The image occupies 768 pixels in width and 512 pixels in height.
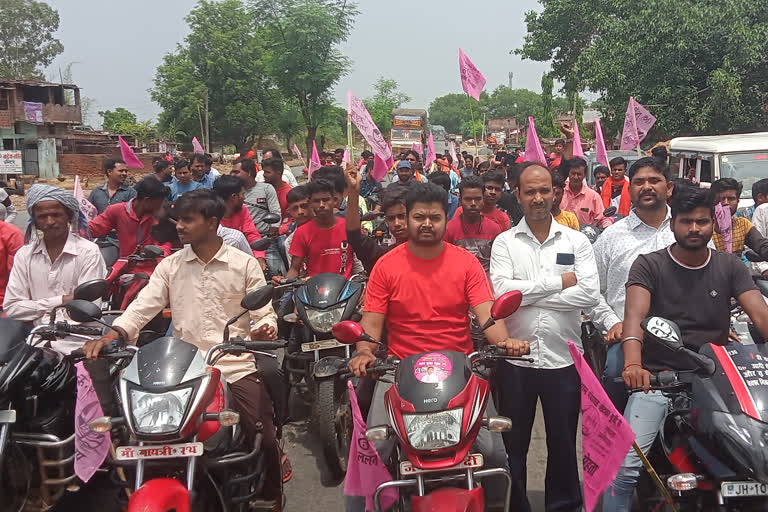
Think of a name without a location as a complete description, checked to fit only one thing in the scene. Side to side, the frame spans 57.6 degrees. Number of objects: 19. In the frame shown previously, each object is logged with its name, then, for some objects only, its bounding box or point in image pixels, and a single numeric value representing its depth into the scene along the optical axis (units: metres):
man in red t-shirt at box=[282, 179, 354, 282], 5.25
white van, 10.05
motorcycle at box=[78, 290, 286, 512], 2.71
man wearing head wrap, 4.22
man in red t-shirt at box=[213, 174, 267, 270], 6.16
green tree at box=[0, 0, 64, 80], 59.44
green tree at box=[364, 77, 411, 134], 56.38
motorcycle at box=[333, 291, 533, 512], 2.51
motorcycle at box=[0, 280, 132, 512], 3.34
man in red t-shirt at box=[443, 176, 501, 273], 5.22
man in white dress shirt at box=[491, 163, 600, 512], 3.42
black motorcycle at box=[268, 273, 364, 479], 4.33
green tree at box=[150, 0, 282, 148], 48.47
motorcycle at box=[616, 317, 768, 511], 2.41
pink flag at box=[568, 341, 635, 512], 2.50
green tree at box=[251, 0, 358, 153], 33.44
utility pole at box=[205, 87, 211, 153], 43.44
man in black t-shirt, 3.11
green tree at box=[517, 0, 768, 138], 18.91
